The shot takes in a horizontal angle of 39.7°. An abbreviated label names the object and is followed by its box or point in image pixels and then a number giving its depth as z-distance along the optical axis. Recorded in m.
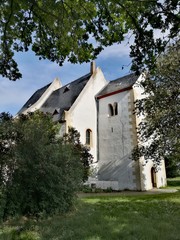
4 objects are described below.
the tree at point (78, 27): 5.45
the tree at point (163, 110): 17.53
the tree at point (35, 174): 8.50
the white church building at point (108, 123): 23.53
